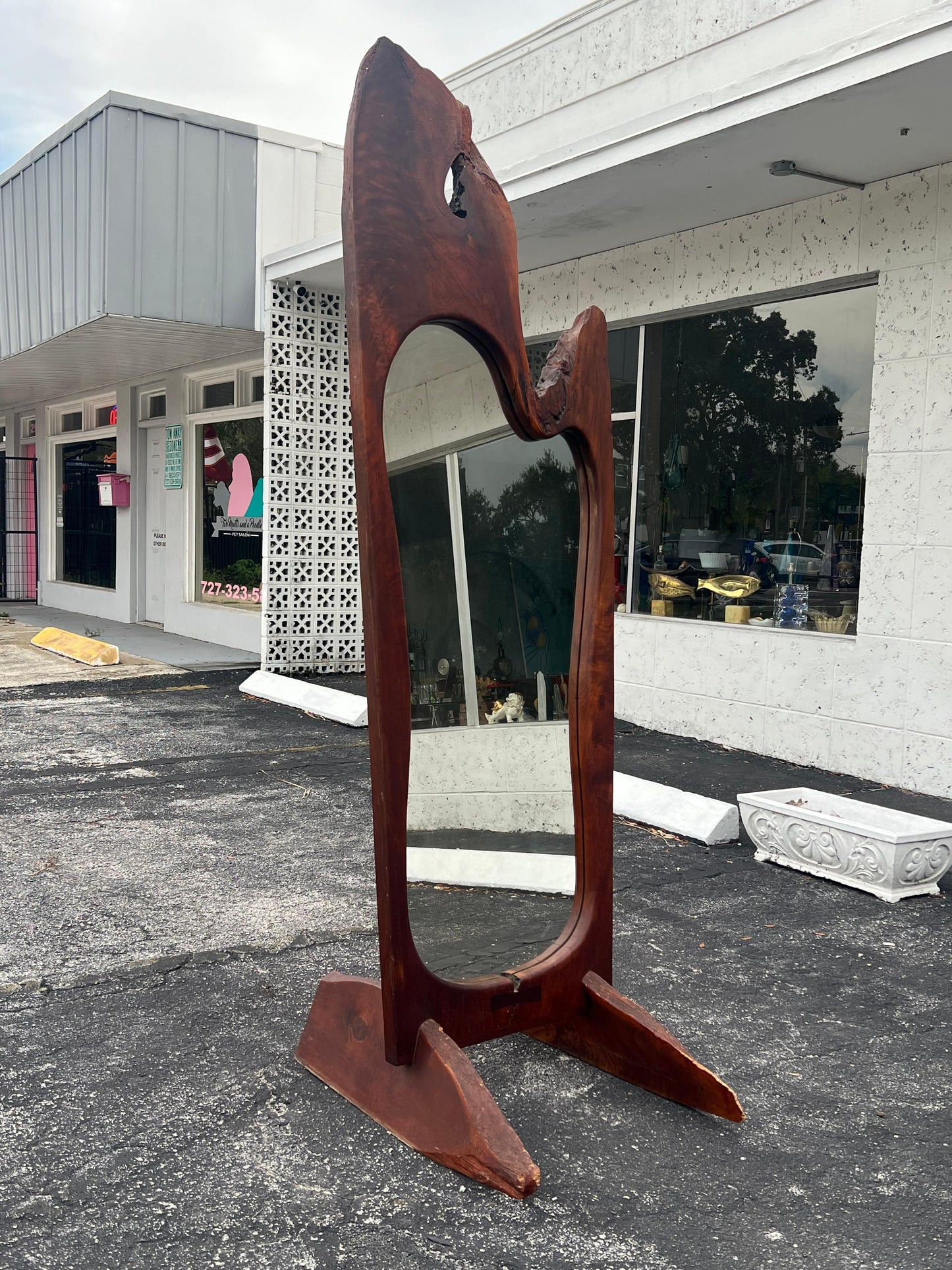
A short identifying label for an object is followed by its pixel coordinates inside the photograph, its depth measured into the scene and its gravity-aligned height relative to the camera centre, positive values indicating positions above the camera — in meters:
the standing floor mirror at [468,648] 2.61 -0.31
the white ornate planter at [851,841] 4.55 -1.26
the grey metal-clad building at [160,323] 9.70 +1.74
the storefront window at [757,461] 6.85 +0.45
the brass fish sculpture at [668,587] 7.94 -0.40
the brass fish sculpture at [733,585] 7.49 -0.36
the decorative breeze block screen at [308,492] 10.11 +0.27
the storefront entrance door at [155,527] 13.99 -0.10
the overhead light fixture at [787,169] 6.14 +1.94
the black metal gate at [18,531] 18.03 -0.24
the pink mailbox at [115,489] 14.34 +0.36
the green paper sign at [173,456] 13.27 +0.73
